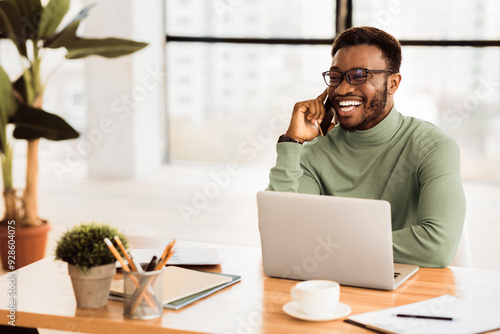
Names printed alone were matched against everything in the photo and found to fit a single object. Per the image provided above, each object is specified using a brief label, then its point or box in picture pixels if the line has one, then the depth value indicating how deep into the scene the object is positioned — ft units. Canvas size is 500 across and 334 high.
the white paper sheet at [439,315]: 3.98
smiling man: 6.38
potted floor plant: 10.99
